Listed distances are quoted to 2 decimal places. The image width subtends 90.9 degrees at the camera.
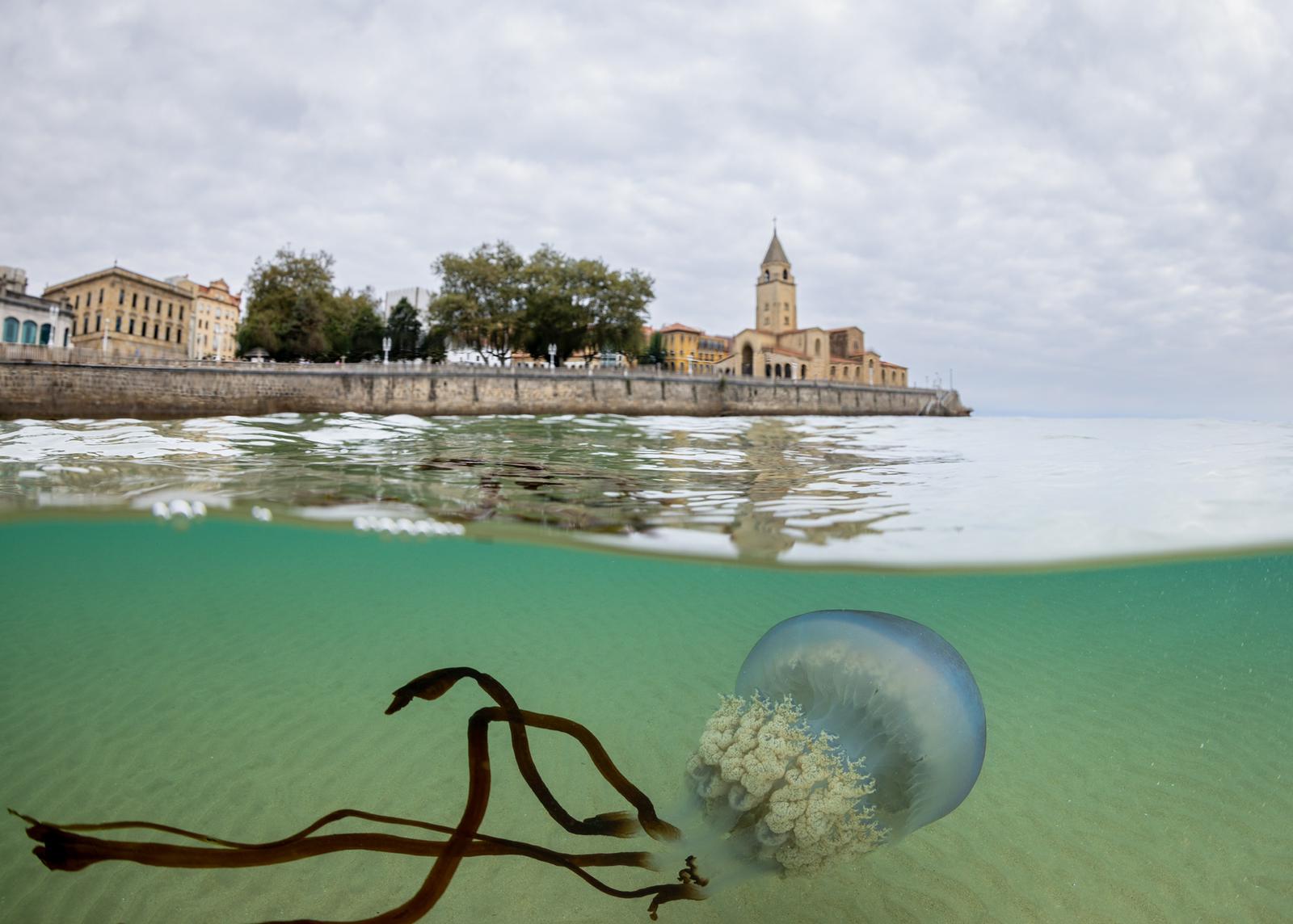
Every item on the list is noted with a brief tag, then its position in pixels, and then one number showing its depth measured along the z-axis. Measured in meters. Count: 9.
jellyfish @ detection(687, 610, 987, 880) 3.03
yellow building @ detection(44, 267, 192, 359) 45.56
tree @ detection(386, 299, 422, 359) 52.88
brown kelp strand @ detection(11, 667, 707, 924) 2.33
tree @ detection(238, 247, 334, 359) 43.62
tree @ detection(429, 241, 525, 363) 45.34
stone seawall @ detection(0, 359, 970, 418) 28.89
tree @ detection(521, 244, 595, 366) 45.84
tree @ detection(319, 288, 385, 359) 47.25
